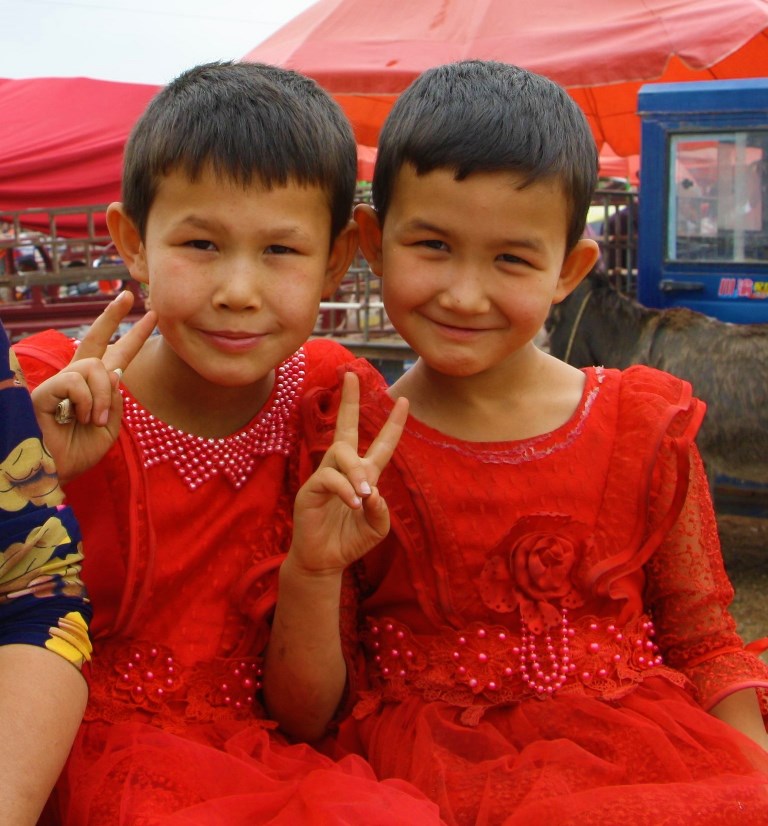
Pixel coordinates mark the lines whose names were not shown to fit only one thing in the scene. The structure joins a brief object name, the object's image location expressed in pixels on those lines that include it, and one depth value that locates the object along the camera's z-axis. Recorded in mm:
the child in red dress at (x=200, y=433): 1324
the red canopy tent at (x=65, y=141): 10148
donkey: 4320
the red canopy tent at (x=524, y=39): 5816
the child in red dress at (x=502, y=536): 1398
